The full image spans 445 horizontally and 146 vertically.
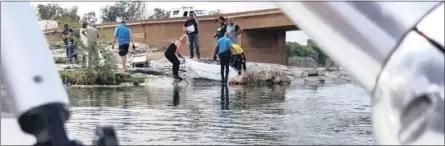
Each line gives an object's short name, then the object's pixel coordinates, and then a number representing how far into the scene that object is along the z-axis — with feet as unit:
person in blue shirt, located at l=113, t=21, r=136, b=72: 57.57
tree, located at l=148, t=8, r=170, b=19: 139.94
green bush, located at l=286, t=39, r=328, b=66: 110.13
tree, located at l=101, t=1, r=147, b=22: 127.24
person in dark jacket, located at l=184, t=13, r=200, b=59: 70.11
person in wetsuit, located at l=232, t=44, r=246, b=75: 64.98
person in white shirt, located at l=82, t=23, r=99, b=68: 53.47
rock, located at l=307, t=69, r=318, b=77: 76.86
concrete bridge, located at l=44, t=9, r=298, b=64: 106.63
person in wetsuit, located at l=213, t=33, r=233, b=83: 58.44
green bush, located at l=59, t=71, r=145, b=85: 51.88
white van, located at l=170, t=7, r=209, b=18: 108.92
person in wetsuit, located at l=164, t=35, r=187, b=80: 55.62
